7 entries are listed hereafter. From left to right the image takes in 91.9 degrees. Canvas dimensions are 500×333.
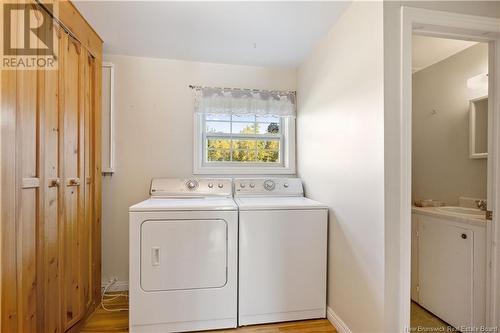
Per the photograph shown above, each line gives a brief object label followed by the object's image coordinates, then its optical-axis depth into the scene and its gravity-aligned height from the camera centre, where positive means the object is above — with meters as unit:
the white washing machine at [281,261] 1.77 -0.71
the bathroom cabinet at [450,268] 1.56 -0.74
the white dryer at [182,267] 1.64 -0.71
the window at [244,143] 2.53 +0.25
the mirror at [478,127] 1.99 +0.33
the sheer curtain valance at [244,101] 2.44 +0.67
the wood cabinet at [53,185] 1.09 -0.12
